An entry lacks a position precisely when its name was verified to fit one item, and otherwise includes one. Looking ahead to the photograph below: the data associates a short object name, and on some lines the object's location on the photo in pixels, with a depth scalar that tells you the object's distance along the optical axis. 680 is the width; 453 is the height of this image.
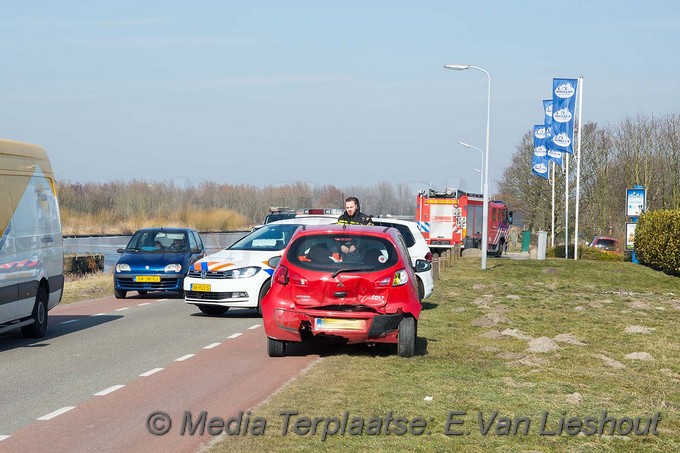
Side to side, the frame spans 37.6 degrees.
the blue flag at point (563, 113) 38.09
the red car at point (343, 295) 11.85
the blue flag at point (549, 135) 39.87
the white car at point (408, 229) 20.00
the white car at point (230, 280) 17.47
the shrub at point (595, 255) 45.16
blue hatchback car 22.20
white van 13.37
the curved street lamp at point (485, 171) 37.39
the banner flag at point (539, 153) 46.62
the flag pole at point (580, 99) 40.75
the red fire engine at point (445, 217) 50.09
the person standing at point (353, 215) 15.36
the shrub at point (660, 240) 33.12
